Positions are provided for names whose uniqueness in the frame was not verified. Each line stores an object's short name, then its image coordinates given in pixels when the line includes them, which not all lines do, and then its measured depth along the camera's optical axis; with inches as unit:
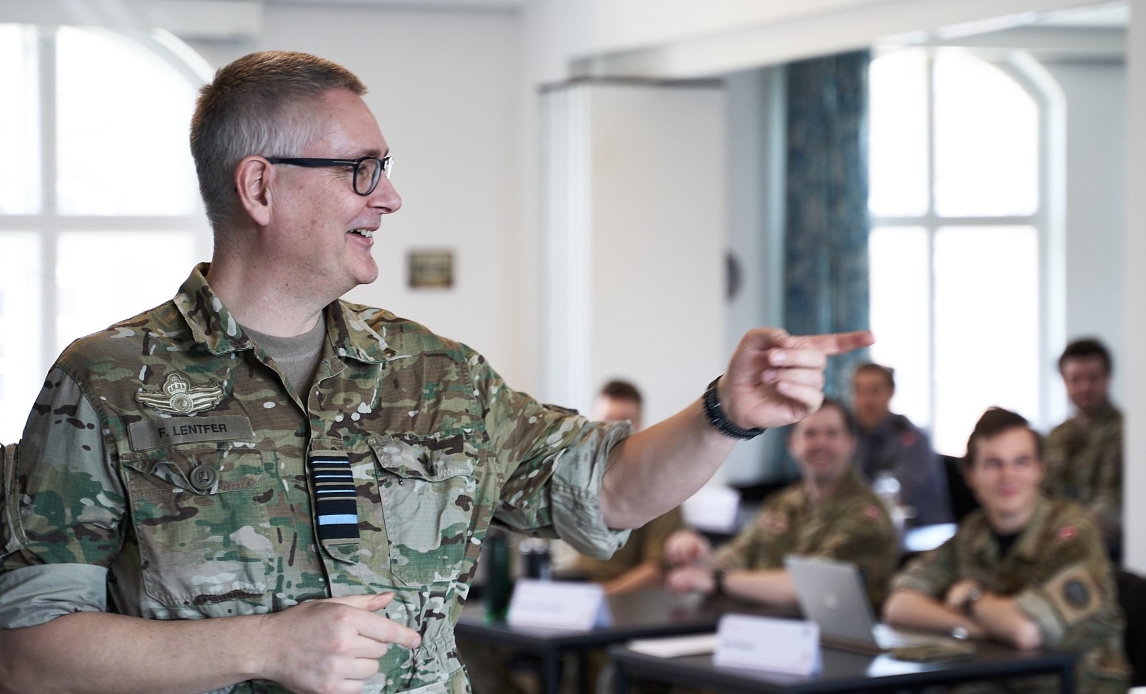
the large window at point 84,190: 208.1
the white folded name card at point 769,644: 268.2
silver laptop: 293.8
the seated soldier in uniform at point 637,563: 401.1
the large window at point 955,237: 665.8
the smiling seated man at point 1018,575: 286.3
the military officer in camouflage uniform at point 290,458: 116.6
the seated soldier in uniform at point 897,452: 556.9
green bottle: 336.5
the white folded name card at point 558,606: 321.7
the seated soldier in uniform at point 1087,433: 509.3
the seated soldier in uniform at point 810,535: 360.2
